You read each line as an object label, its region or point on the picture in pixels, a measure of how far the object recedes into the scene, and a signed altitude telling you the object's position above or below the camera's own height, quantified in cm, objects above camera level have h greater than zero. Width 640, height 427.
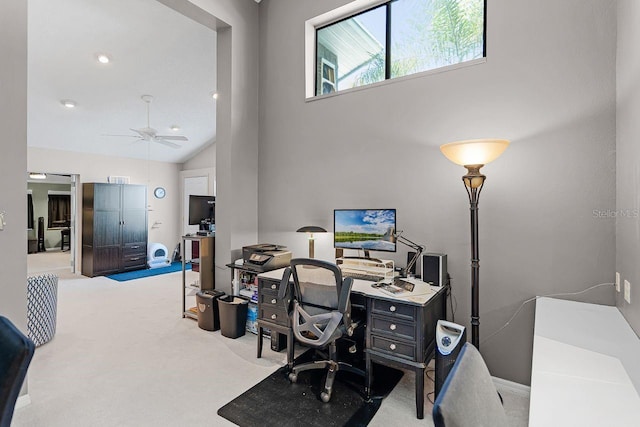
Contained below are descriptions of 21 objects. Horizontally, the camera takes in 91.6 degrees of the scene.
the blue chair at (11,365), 91 -47
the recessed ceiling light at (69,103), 464 +167
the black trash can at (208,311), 335 -106
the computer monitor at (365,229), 270 -13
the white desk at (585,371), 91 -59
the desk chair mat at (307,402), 200 -131
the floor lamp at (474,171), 206 +30
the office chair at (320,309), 215 -70
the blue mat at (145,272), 592 -120
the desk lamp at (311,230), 312 -16
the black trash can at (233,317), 318 -107
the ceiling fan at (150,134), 478 +126
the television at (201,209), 421 +6
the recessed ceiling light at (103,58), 396 +200
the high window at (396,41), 264 +166
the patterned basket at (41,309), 296 -94
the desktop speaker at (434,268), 241 -43
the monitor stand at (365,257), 290 -40
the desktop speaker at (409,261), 268 -41
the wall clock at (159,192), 743 +52
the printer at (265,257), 309 -44
